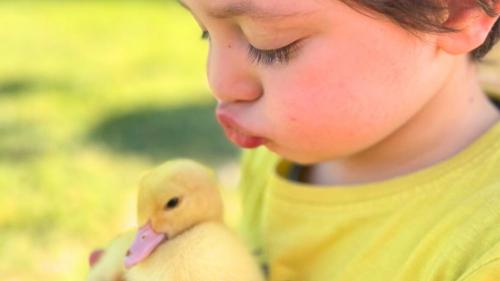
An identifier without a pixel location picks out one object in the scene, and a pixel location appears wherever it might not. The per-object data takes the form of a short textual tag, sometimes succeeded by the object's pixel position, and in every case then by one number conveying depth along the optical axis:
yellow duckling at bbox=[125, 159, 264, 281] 0.55
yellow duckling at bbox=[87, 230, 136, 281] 0.59
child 0.55
